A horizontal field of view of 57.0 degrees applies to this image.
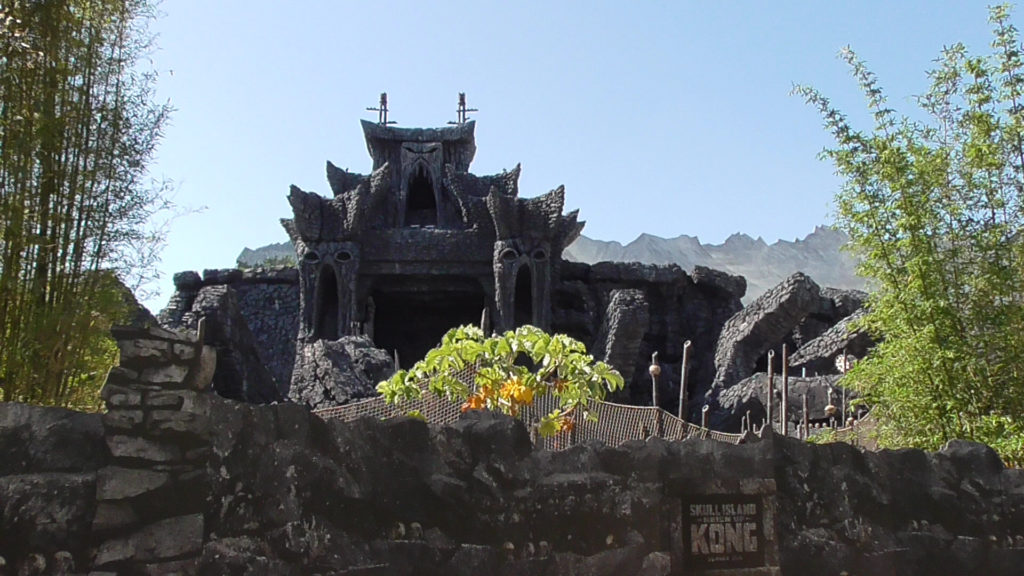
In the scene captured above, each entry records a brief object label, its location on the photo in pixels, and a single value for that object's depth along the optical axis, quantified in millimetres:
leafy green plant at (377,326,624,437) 6637
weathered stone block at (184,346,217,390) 4051
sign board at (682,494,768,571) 4977
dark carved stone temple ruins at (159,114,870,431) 19812
